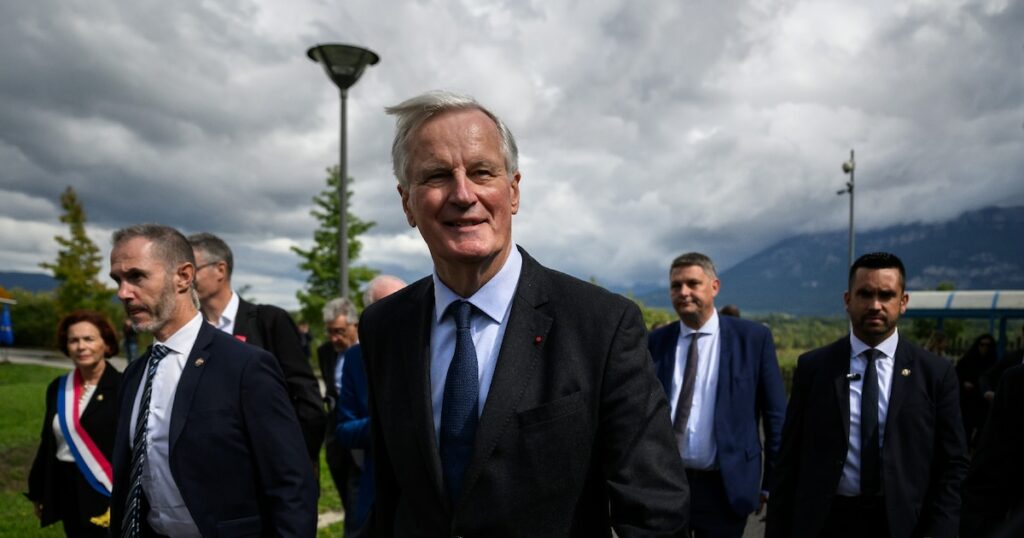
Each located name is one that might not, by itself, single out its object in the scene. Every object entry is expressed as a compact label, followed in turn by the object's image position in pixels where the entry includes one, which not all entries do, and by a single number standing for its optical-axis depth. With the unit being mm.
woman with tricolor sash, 4496
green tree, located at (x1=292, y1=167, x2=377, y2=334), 30812
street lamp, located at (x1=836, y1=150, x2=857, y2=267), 23406
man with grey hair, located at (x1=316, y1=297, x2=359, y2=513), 5359
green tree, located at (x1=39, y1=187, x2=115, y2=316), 32875
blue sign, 29391
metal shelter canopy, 17375
